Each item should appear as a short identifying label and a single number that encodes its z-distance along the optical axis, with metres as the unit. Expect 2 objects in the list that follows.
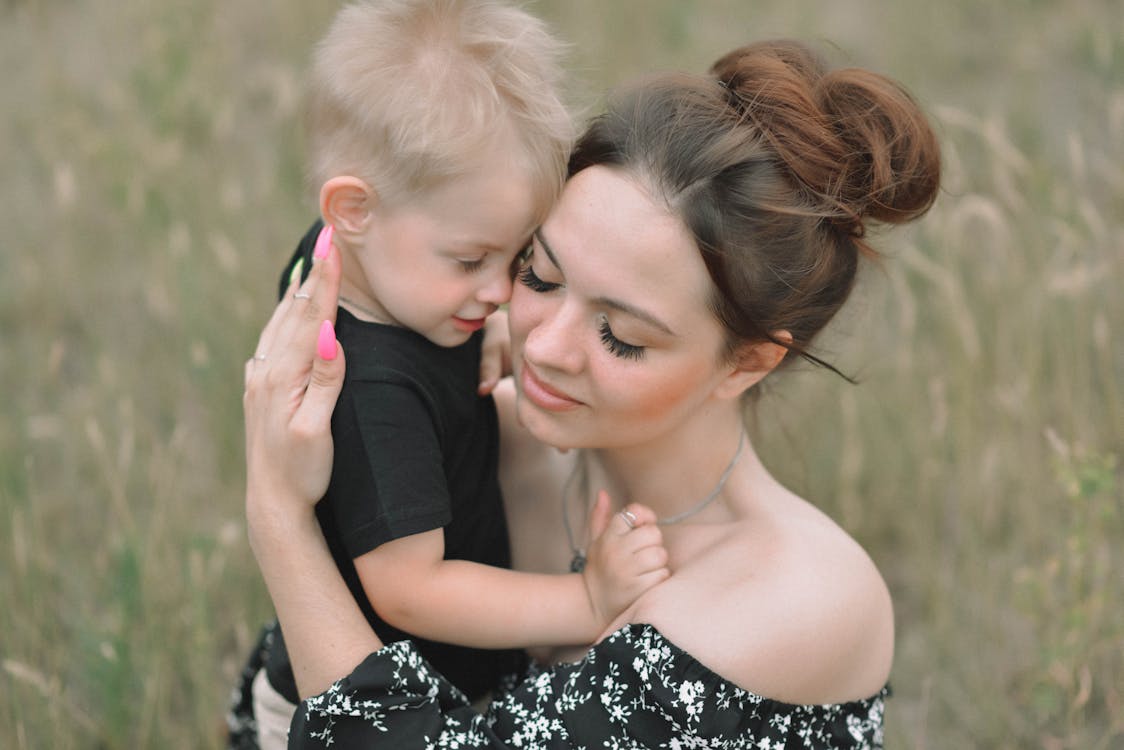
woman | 2.04
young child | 2.03
